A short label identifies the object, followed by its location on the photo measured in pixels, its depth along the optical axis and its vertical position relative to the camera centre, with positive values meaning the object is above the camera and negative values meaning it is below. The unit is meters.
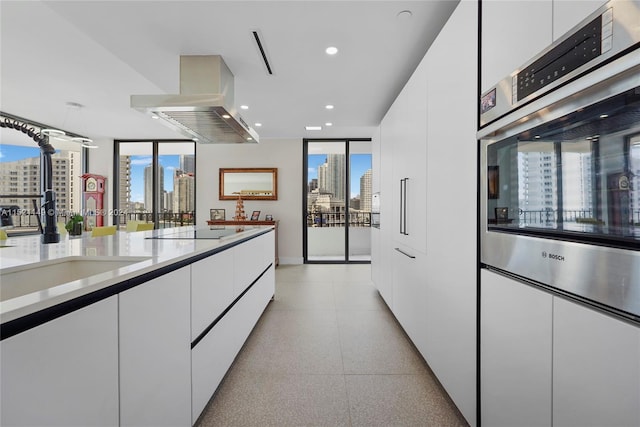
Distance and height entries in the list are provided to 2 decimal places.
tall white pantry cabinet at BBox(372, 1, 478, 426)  1.40 +0.03
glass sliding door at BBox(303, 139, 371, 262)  6.20 +0.35
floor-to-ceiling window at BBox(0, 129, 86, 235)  5.34 +0.71
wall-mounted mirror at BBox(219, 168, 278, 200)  6.15 +0.65
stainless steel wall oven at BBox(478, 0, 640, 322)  0.71 +0.16
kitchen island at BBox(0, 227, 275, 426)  0.62 -0.36
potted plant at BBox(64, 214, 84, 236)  3.12 -0.16
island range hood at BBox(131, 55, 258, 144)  2.44 +0.97
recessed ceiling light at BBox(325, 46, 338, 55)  2.53 +1.48
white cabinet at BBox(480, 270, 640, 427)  0.73 -0.48
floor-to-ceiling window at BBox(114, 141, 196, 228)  6.52 +0.71
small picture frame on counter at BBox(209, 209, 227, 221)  6.23 -0.04
